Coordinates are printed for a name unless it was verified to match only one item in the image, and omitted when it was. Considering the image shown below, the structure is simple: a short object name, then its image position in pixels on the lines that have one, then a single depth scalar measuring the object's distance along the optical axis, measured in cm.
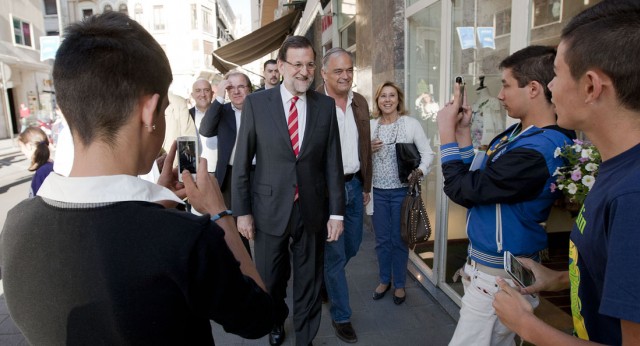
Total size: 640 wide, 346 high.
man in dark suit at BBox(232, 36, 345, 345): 280
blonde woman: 380
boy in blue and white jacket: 177
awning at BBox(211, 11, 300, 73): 1170
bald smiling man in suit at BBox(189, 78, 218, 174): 455
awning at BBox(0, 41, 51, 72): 2522
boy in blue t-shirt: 86
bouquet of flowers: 162
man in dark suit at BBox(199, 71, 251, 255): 410
